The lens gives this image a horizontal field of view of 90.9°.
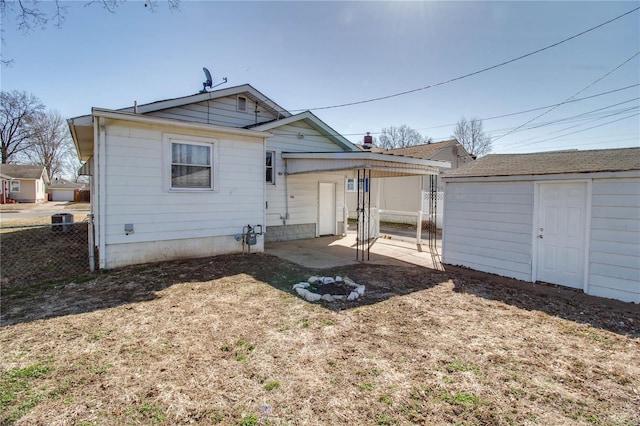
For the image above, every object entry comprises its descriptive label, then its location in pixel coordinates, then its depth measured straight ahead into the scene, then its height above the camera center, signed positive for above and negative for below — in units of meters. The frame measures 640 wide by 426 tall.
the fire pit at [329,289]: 5.21 -1.58
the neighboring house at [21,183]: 32.95 +1.61
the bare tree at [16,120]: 36.78 +9.56
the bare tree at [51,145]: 43.06 +7.75
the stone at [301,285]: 5.68 -1.54
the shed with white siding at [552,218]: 5.36 -0.31
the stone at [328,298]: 5.12 -1.59
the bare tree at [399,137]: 48.03 +10.00
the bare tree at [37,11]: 4.62 +2.78
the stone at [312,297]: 5.15 -1.58
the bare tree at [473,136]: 37.97 +8.11
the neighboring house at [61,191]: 44.62 +0.98
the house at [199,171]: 6.59 +0.73
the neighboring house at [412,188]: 17.05 +0.82
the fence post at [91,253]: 6.45 -1.13
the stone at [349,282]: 5.92 -1.55
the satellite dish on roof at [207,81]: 10.55 +4.00
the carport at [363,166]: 8.40 +1.03
